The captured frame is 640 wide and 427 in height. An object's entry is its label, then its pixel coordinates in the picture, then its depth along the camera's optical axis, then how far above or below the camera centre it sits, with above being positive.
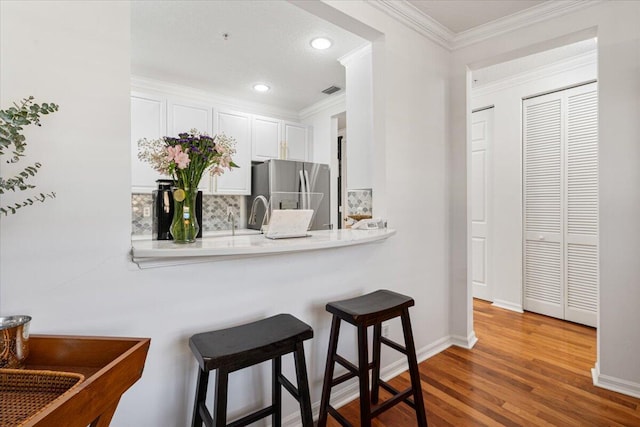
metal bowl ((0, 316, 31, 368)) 0.87 -0.37
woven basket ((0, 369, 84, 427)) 0.80 -0.44
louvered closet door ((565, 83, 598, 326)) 3.02 +0.03
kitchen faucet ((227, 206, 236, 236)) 4.12 +0.00
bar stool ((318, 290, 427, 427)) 1.48 -0.71
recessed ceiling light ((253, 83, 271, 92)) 3.53 +1.42
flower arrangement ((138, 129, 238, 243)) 1.32 +0.20
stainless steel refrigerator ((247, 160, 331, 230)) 3.69 +0.30
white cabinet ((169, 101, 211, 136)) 3.37 +1.05
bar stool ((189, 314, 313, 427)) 1.11 -0.53
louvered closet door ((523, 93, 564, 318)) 3.25 +0.04
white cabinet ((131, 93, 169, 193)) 3.15 +0.87
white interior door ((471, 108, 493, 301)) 3.77 +0.12
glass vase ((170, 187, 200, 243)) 1.36 -0.03
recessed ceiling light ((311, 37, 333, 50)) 2.54 +1.39
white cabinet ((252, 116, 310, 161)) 3.97 +0.95
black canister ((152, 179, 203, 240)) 1.38 +0.01
